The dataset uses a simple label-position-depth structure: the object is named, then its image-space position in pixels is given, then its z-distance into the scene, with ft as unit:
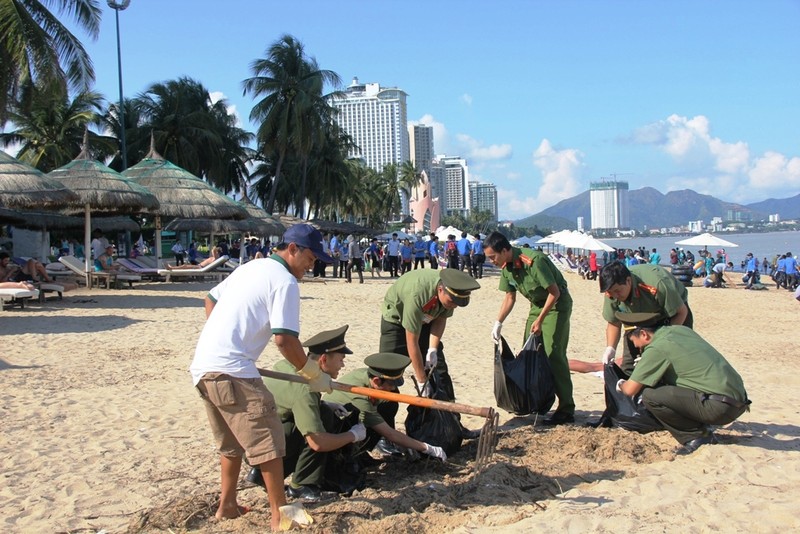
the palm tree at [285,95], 124.57
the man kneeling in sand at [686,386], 16.10
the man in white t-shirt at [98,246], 61.06
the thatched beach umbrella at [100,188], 56.48
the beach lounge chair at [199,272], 65.30
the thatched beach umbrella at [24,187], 46.55
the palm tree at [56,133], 123.44
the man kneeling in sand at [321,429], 13.80
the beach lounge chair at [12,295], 41.31
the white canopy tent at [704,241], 108.62
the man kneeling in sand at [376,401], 14.83
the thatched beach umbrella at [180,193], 70.03
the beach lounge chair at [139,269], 64.65
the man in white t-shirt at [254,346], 11.46
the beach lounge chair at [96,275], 57.16
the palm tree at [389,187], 261.03
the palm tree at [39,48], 53.47
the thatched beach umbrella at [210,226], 89.39
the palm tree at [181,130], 122.42
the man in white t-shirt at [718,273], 84.64
